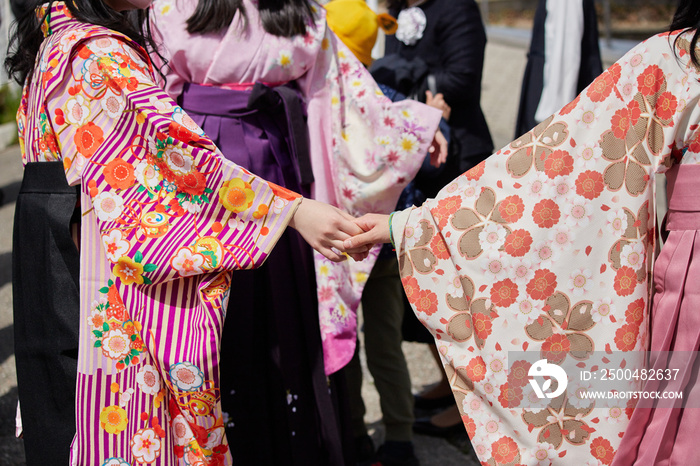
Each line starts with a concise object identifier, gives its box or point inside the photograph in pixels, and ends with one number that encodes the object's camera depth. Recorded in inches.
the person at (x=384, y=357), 102.4
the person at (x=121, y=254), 61.7
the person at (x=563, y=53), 126.7
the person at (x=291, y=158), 82.4
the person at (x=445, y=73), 110.1
